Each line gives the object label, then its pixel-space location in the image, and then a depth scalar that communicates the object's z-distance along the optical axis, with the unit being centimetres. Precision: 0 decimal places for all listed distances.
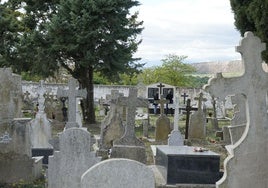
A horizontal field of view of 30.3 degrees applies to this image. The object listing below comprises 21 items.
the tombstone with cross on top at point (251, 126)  628
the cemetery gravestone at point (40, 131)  1330
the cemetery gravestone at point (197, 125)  1803
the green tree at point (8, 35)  2512
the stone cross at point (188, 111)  1702
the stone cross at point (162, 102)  1845
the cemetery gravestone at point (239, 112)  1081
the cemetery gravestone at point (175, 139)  1331
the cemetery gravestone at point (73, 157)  809
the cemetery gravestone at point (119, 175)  522
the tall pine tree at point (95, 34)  2258
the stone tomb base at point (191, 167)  935
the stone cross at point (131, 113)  1155
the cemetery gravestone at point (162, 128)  1741
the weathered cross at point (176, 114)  1413
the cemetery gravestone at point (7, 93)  1009
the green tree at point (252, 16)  1878
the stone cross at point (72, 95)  1321
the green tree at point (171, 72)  5178
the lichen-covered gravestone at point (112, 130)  1473
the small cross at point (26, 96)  2967
